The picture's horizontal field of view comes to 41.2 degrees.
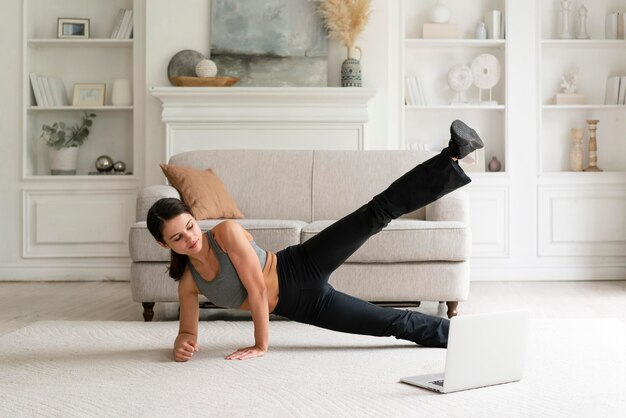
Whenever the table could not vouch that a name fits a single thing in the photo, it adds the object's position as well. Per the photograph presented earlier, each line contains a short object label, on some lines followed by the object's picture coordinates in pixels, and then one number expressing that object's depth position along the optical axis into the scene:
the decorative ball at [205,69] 5.45
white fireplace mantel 5.50
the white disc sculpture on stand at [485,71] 5.76
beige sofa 3.77
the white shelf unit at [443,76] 5.89
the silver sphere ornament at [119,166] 5.79
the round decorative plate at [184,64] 5.58
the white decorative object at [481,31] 5.73
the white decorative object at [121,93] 5.79
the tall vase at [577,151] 5.74
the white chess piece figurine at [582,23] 5.77
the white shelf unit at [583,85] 5.86
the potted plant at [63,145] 5.77
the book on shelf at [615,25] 5.75
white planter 5.77
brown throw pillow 4.16
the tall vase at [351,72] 5.47
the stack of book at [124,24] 5.80
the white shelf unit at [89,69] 5.96
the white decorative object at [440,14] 5.77
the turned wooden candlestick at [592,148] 5.73
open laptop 2.31
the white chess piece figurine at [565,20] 5.78
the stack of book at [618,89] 5.72
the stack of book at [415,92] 5.78
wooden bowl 5.43
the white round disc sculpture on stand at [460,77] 5.78
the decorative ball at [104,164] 5.79
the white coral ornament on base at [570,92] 5.77
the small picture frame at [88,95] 5.87
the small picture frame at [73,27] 5.88
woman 2.65
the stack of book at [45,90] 5.79
